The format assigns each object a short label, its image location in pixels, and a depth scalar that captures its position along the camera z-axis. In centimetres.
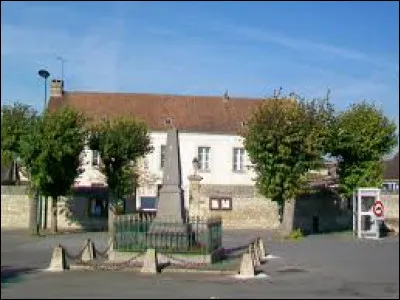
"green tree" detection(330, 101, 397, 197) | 3688
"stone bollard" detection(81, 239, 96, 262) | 2022
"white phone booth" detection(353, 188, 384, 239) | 3206
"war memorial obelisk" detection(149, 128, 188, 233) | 2030
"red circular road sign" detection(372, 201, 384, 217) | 3147
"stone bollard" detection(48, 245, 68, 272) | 1820
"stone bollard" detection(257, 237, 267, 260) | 2190
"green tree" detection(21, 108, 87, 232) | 3167
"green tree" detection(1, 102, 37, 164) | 3225
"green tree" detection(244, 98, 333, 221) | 3231
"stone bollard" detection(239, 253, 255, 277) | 1708
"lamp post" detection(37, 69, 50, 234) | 3274
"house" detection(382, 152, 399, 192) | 6366
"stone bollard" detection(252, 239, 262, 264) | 2033
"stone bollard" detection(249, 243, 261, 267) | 1920
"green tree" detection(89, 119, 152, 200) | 3491
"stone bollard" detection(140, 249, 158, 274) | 1780
